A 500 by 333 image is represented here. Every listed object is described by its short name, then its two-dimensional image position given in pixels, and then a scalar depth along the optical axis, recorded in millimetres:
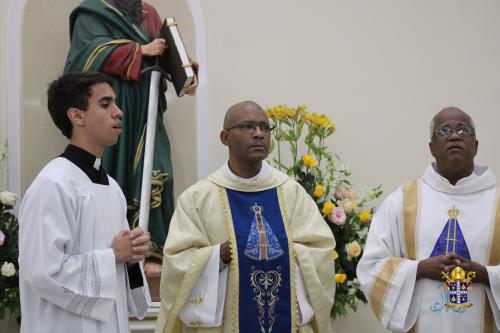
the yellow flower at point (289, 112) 6121
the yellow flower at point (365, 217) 5734
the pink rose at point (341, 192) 5891
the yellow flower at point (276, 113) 6082
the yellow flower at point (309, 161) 5883
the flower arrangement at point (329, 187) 5656
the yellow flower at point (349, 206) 5750
